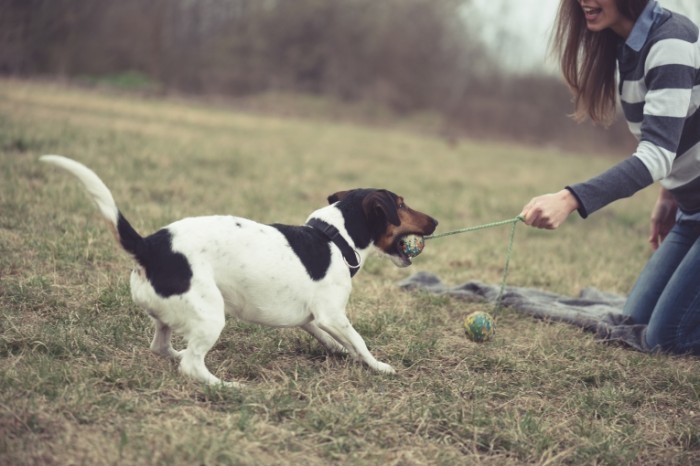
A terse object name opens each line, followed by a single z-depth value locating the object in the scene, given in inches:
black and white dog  119.2
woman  131.7
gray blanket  173.3
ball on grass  161.0
